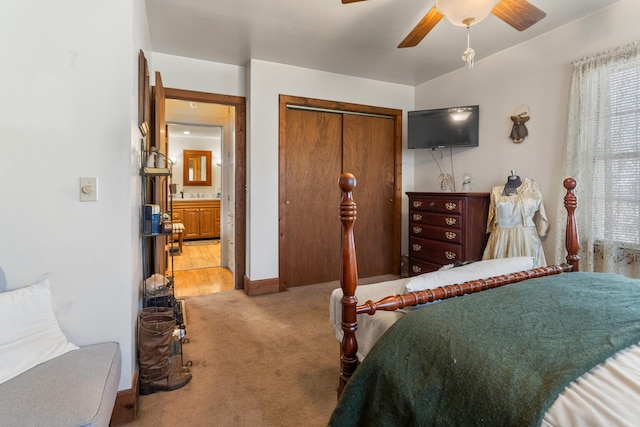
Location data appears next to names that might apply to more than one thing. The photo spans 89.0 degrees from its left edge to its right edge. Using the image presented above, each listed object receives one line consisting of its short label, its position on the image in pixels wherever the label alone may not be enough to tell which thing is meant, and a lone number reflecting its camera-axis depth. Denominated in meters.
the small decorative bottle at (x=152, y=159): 2.12
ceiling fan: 1.78
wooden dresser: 3.11
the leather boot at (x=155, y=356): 1.80
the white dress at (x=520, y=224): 2.80
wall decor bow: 3.07
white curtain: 2.32
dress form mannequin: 3.05
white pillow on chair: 1.24
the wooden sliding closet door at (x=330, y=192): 3.77
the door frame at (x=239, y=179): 3.62
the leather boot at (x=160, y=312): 1.98
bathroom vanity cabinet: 7.05
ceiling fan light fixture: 1.75
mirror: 7.73
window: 2.31
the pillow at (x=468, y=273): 1.32
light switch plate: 1.53
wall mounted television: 3.51
